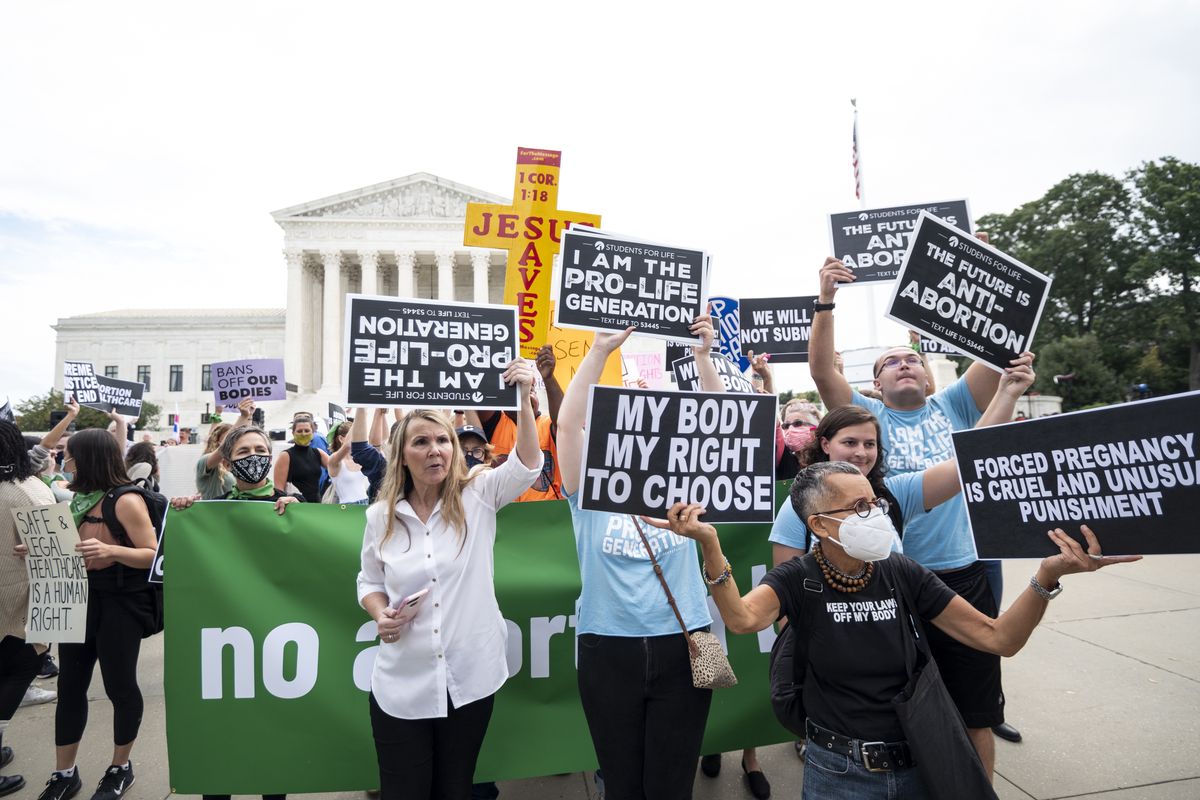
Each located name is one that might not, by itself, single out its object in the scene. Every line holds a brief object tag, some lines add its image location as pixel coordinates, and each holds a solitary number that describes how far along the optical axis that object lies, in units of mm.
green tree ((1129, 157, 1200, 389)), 39094
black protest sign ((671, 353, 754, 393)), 4750
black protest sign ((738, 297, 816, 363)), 6586
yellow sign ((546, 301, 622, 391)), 6215
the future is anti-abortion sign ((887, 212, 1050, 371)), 3443
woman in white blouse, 2529
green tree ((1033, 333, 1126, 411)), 35281
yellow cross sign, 5969
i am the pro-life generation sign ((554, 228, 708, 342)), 3766
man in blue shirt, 2951
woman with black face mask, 4012
